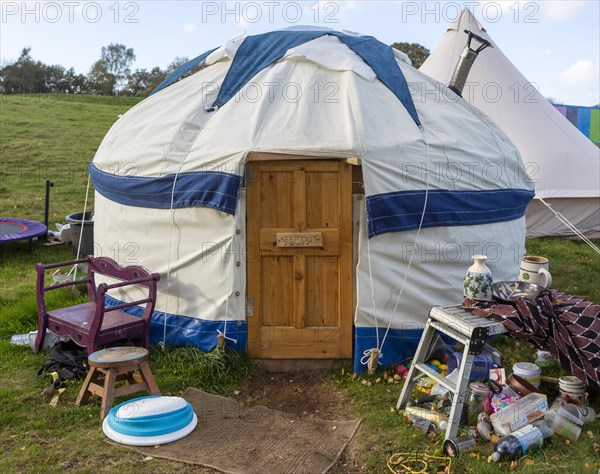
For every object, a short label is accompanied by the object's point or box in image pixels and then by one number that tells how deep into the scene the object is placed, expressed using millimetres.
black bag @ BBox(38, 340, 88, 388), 5105
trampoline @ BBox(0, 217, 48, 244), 8748
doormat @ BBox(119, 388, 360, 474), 3992
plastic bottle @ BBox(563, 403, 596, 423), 4332
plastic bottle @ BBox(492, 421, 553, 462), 3906
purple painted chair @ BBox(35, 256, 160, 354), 5016
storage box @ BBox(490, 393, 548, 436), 4117
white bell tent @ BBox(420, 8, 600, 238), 9984
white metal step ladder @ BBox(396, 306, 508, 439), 4062
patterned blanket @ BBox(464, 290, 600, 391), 4285
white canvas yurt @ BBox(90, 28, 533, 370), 5152
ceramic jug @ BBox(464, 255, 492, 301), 4461
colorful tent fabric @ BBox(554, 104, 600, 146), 17203
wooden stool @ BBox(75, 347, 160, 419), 4480
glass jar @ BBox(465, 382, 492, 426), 4398
